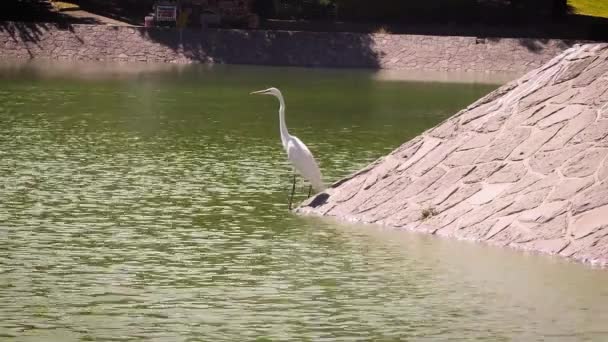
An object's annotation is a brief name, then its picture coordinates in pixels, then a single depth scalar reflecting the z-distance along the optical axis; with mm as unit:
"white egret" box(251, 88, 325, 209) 21469
